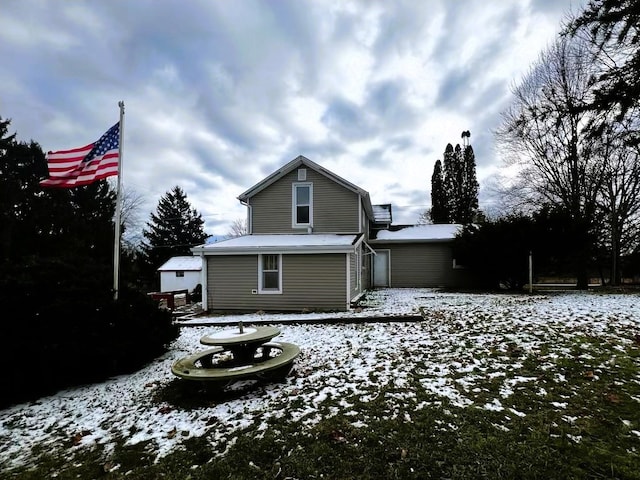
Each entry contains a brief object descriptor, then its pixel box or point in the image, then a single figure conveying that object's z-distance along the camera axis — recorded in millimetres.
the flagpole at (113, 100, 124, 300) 6047
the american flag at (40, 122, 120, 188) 6004
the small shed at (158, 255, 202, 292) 24938
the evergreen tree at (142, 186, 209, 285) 41719
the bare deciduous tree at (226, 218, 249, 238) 47312
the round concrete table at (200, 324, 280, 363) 4990
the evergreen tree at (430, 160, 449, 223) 36125
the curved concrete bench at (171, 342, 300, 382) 4422
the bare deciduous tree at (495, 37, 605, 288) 17297
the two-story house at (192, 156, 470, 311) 11516
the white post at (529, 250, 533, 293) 14711
